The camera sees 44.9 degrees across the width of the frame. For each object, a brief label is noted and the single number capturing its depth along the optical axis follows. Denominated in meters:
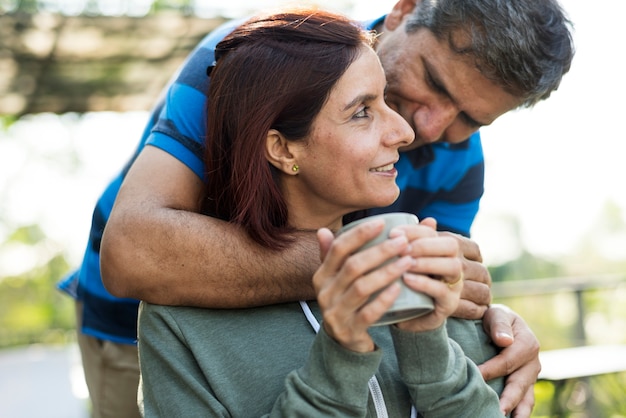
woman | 1.25
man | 1.64
